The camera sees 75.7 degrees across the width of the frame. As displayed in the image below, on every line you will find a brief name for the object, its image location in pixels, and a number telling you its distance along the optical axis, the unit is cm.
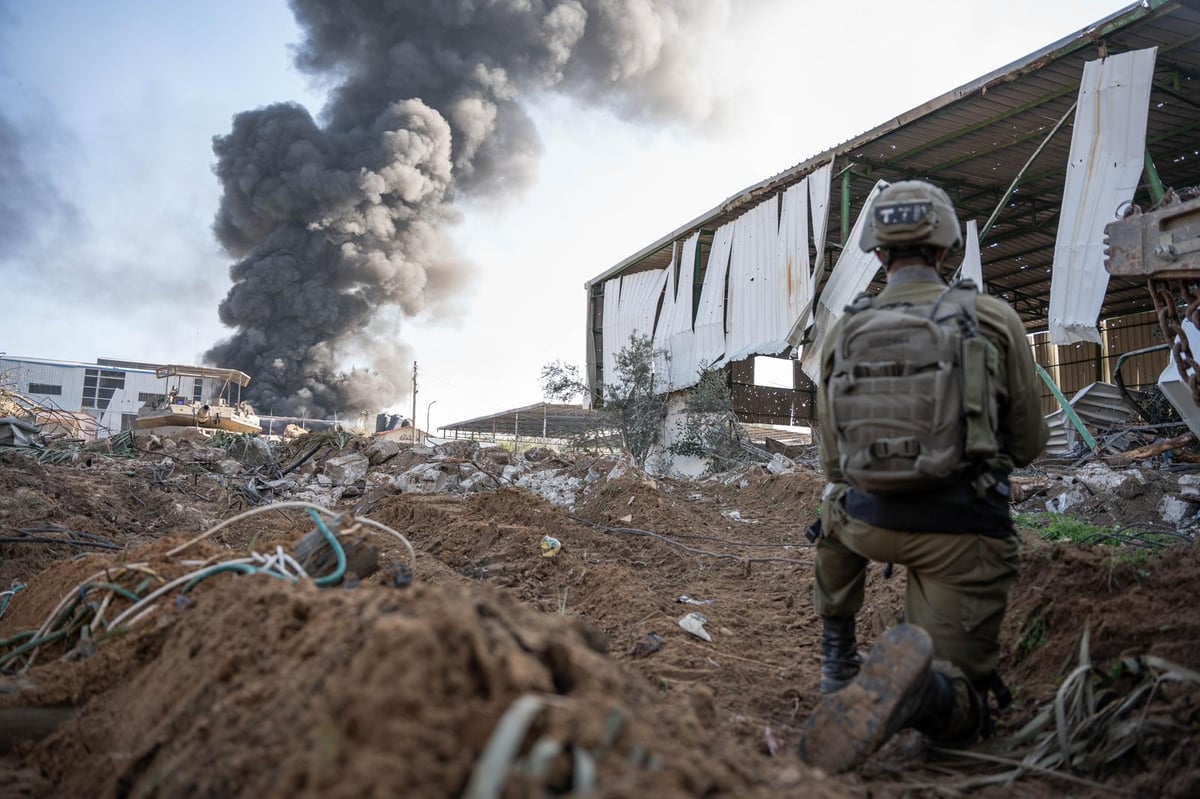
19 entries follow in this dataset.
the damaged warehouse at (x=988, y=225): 788
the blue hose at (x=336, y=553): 241
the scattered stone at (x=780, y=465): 1119
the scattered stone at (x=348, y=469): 1155
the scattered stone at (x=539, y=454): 1312
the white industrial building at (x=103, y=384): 3691
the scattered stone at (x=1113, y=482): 603
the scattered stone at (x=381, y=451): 1240
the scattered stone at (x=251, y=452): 1283
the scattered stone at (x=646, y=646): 344
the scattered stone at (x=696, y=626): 376
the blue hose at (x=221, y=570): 245
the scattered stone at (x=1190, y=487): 544
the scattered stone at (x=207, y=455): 1149
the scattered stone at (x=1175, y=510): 539
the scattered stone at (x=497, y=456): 1210
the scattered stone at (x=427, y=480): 993
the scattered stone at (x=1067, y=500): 624
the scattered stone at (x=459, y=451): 1191
